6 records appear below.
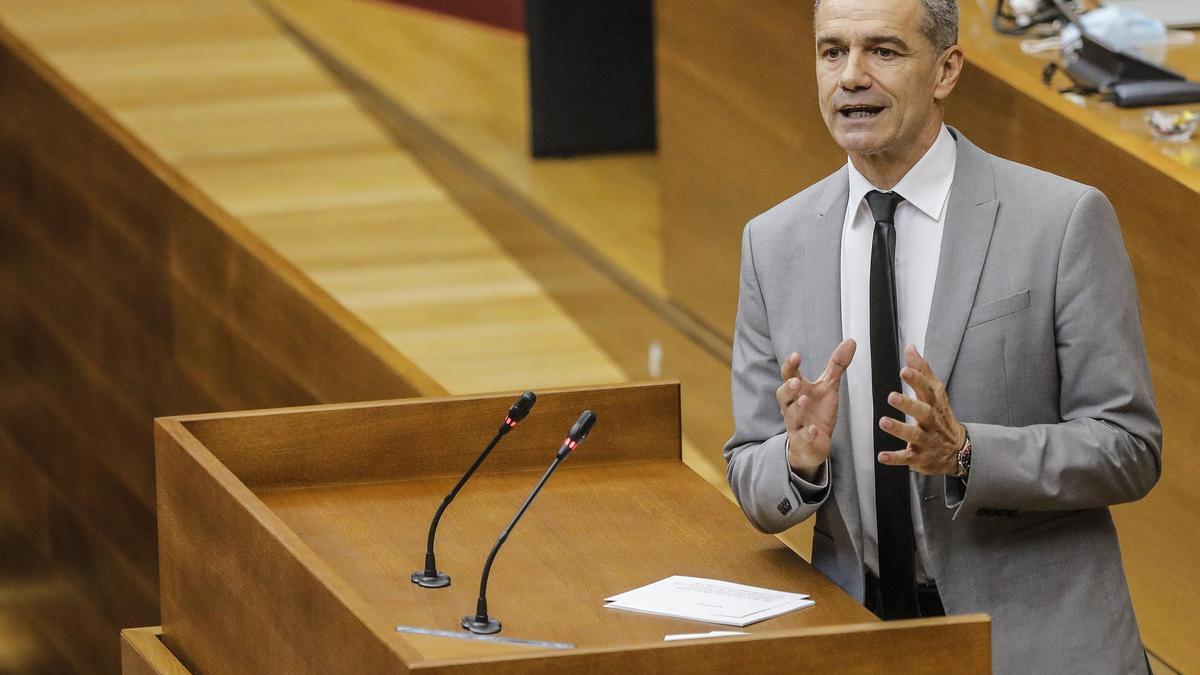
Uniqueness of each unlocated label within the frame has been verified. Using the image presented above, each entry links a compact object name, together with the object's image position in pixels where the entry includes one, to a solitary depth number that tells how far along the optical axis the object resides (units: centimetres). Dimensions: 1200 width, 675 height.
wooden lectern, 1035
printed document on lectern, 1058
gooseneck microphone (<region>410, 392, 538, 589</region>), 1074
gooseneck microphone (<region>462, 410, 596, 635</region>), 1056
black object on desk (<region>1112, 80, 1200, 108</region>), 1235
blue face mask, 1276
